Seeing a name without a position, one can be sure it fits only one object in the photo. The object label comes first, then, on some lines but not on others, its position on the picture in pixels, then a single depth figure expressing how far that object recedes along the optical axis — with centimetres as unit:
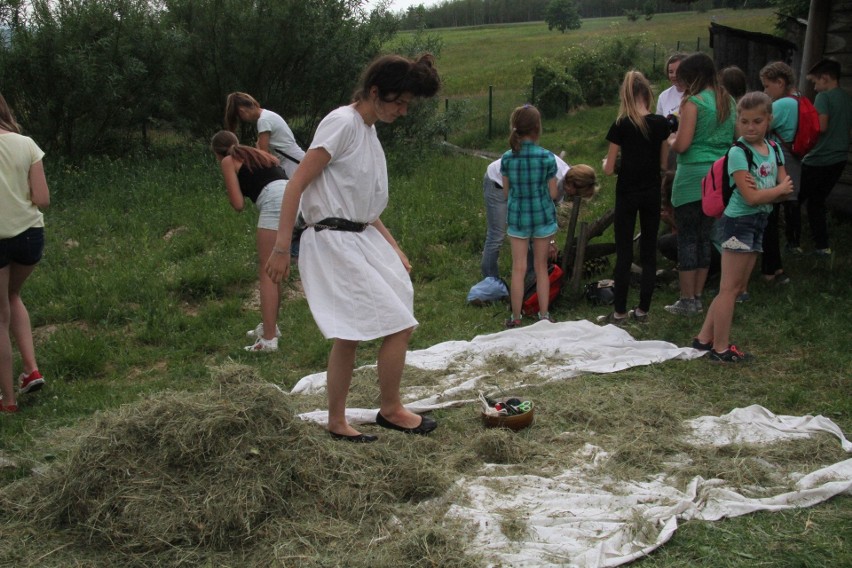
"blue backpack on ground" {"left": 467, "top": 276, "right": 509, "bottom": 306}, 701
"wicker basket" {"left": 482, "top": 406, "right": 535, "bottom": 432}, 423
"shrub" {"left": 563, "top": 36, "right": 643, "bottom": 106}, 2133
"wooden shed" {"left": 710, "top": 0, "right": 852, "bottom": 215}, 832
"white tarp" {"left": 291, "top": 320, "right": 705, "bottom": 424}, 505
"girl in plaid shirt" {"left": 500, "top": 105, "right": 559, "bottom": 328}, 609
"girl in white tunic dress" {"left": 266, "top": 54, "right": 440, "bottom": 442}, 368
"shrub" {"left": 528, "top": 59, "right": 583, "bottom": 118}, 1998
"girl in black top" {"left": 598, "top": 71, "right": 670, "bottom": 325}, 580
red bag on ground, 646
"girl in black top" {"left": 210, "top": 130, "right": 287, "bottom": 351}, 584
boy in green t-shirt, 705
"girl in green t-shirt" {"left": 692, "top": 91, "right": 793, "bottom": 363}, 490
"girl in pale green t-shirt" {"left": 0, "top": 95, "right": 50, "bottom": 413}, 480
